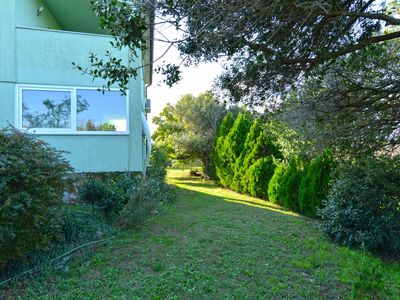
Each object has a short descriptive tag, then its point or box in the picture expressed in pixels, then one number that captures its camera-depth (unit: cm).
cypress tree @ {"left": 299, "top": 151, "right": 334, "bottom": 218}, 1234
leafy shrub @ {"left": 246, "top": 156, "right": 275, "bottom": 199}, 1675
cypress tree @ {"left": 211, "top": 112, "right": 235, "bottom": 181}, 2205
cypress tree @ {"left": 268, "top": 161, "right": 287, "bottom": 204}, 1465
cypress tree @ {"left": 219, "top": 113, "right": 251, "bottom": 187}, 2048
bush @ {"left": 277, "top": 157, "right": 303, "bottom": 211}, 1376
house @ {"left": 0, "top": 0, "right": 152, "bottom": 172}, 1113
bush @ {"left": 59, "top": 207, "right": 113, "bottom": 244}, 758
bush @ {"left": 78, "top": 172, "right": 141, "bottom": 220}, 932
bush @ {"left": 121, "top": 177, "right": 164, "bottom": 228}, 917
